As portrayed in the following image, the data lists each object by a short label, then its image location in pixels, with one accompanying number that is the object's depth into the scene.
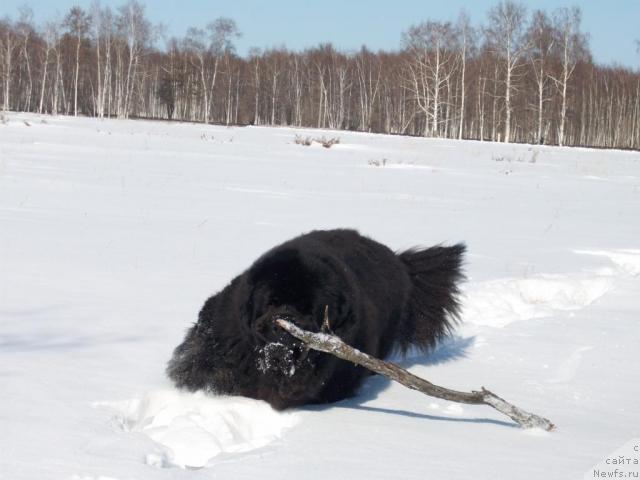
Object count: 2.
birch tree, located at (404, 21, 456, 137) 49.66
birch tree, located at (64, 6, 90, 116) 58.88
